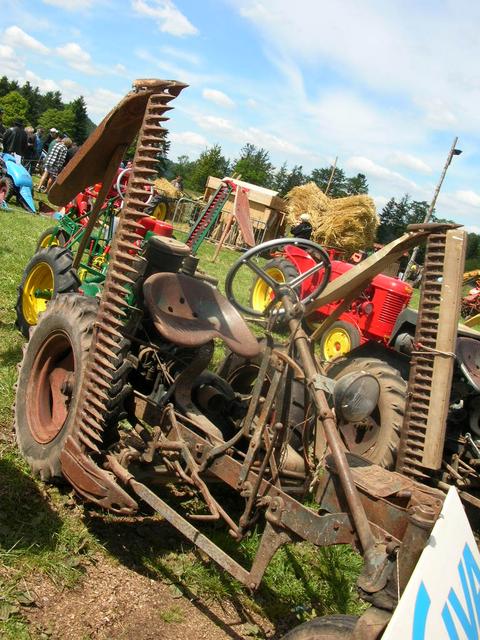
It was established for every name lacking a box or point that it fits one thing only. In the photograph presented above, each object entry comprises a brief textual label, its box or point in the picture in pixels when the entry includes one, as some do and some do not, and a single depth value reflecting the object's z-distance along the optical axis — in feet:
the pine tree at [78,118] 156.97
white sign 5.92
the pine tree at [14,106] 148.63
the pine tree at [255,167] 156.35
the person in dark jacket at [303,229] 41.39
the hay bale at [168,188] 72.21
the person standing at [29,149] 59.12
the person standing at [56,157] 54.75
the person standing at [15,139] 55.21
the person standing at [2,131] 56.17
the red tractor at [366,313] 27.63
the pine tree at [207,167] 143.65
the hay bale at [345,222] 67.51
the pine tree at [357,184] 158.42
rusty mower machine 8.48
